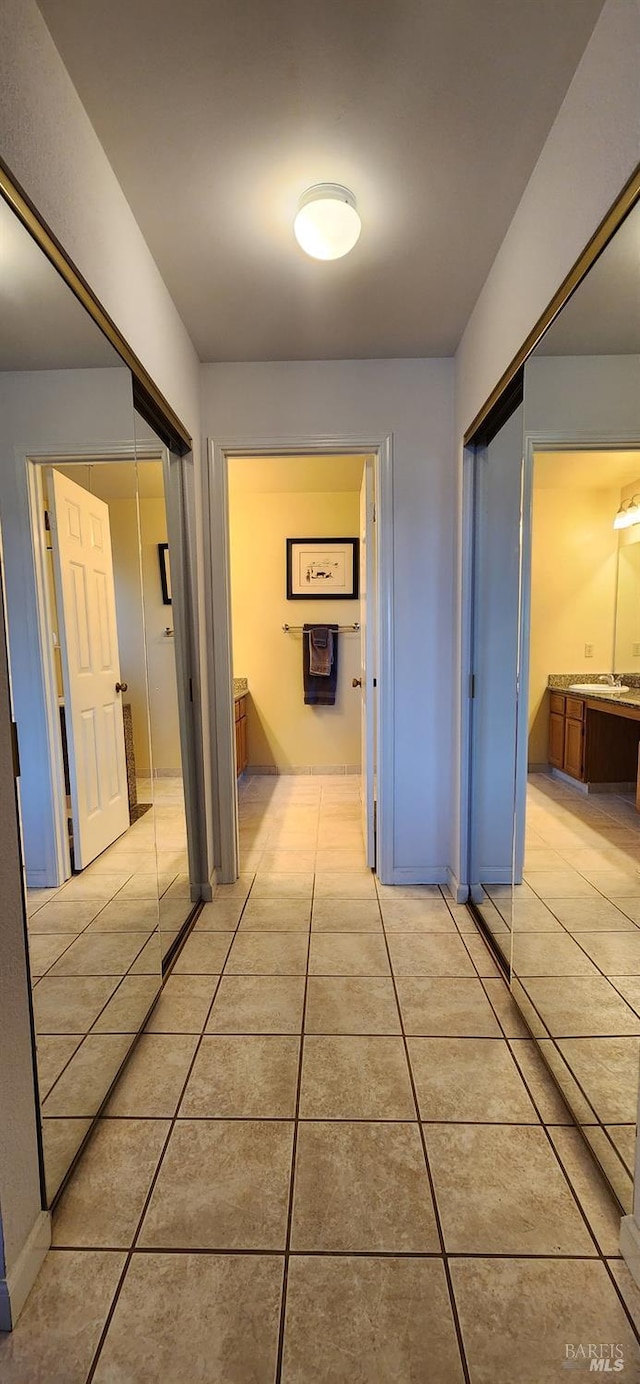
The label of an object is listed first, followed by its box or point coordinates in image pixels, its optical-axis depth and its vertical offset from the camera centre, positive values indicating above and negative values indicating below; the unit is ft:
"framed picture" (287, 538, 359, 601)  15.35 +1.85
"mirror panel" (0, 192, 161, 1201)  3.28 -0.30
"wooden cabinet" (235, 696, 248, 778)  14.58 -2.70
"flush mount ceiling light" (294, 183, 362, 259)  4.85 +3.74
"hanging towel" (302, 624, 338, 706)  15.39 -1.35
